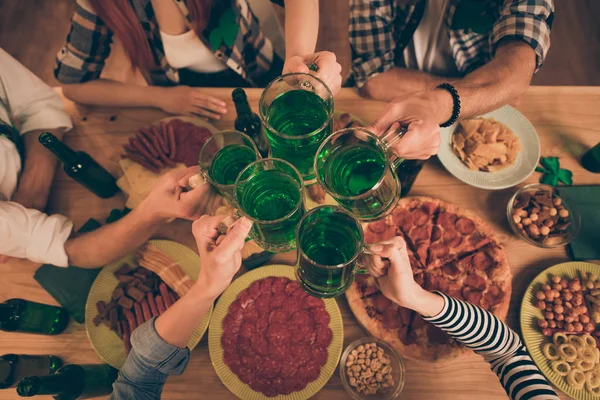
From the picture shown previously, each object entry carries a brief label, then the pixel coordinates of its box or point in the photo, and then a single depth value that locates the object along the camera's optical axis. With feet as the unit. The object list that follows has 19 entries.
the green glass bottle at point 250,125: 4.22
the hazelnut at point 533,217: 4.24
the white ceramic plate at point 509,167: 4.43
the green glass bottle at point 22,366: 3.76
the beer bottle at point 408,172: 3.97
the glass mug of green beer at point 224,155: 3.15
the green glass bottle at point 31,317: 3.91
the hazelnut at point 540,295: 4.02
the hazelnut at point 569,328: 3.95
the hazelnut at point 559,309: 3.95
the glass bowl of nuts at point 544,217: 4.21
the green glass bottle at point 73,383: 3.42
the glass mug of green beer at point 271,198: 2.64
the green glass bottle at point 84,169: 4.08
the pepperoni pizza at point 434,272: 3.96
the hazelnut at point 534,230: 4.23
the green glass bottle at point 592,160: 4.43
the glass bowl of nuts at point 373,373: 3.82
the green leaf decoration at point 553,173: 4.55
